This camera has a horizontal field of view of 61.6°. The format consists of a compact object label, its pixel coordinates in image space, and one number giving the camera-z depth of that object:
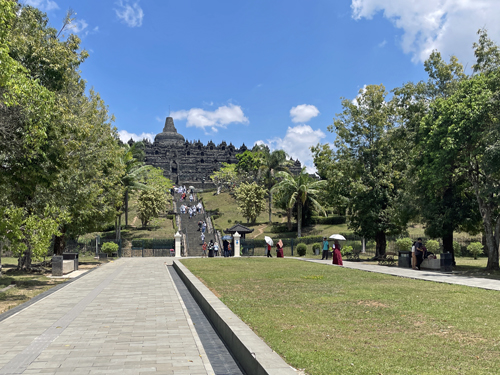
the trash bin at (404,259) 20.28
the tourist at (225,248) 32.45
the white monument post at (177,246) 34.22
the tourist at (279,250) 28.67
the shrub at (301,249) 32.59
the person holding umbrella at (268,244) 29.12
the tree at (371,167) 26.39
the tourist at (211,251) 31.88
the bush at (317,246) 33.66
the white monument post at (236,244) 33.16
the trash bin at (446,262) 17.72
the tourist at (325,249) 26.11
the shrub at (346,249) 28.90
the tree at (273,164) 53.44
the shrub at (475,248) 28.92
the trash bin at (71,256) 21.08
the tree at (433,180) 20.14
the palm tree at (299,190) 43.00
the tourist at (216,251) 33.20
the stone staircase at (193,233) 39.01
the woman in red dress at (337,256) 21.03
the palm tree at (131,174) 39.92
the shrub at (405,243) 30.86
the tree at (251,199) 48.35
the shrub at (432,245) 30.40
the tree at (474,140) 16.42
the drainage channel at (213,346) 5.25
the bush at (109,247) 32.72
